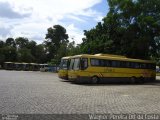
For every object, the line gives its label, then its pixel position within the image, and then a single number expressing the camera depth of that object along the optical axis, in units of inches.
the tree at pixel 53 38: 2178.6
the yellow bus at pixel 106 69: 523.5
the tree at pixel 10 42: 2392.0
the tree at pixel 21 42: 2321.9
